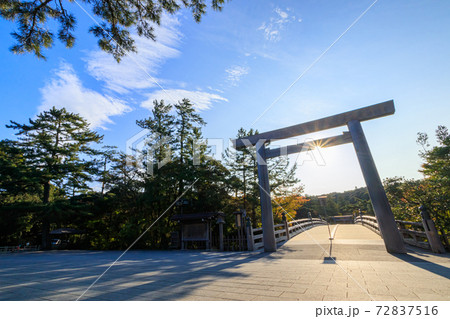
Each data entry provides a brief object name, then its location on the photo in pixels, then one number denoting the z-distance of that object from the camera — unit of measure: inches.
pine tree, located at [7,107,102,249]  676.1
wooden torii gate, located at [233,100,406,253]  220.2
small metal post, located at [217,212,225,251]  413.0
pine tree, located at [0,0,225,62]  158.7
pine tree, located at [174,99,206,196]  528.7
